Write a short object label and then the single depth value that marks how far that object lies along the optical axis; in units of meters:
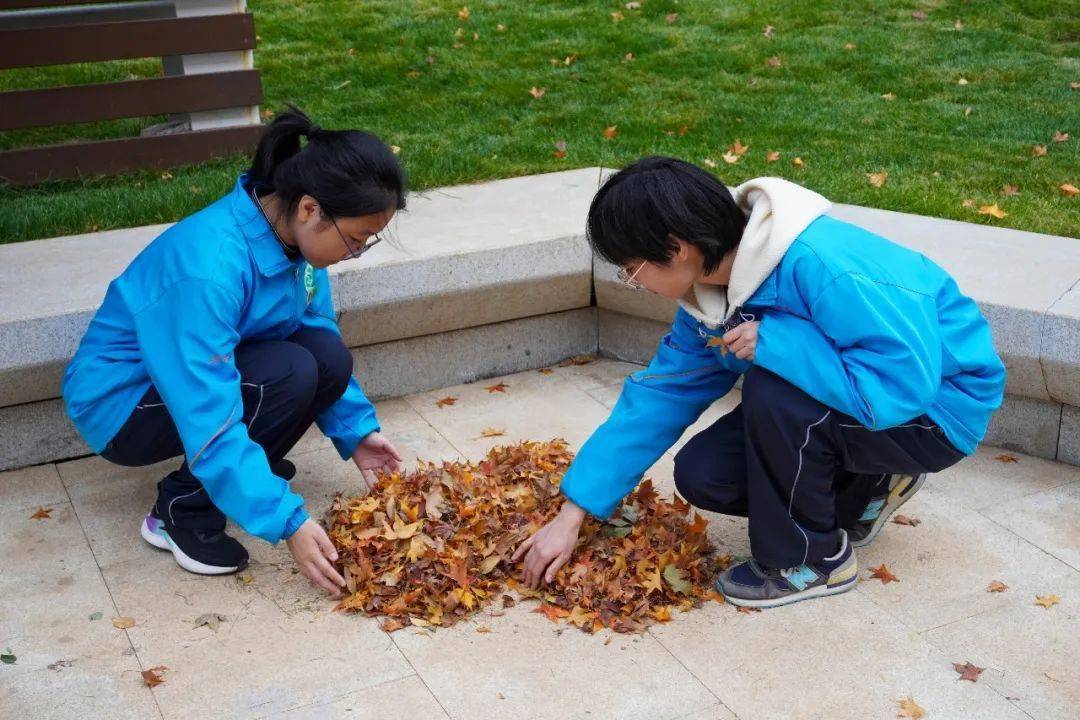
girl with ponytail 2.69
